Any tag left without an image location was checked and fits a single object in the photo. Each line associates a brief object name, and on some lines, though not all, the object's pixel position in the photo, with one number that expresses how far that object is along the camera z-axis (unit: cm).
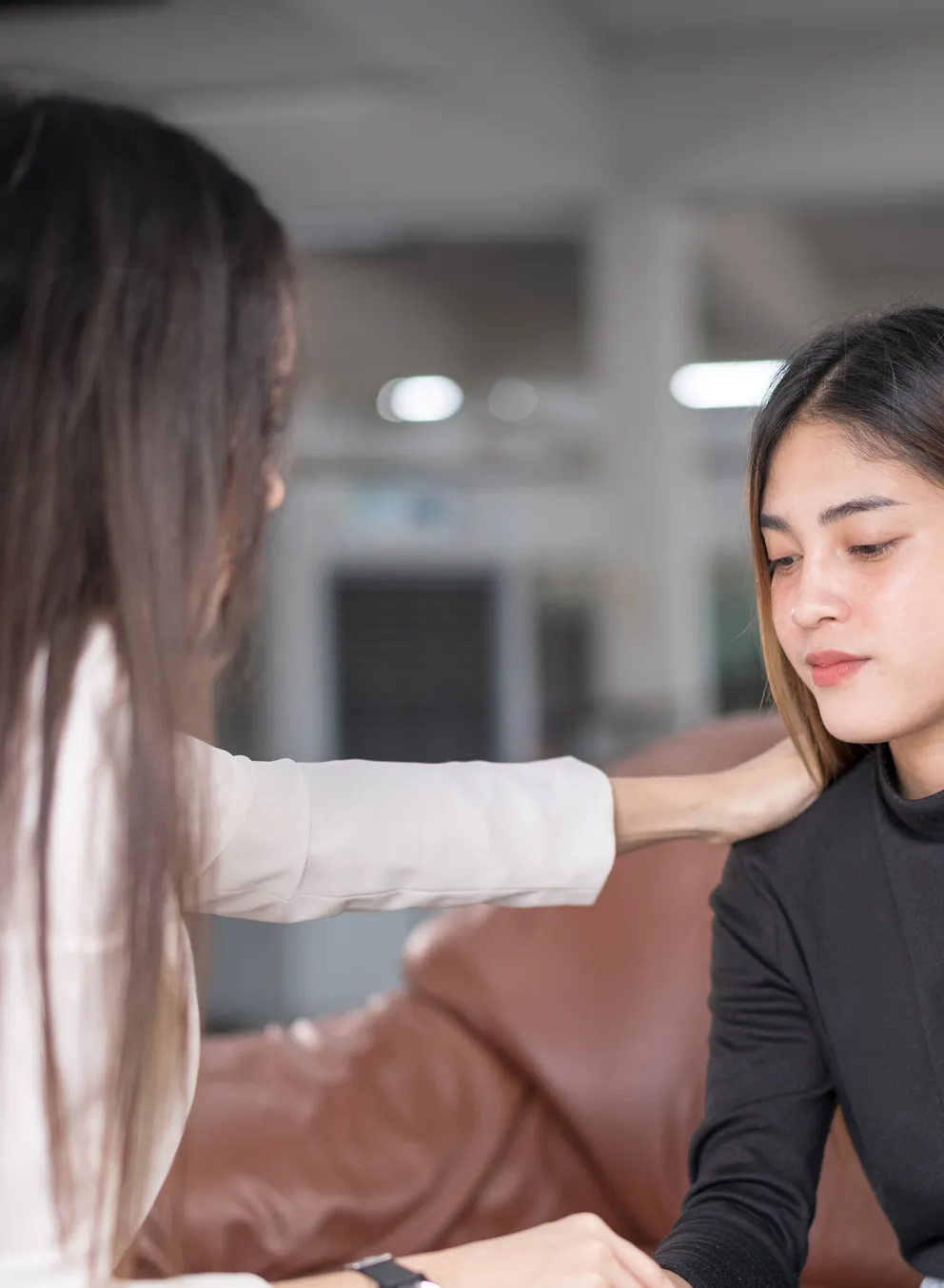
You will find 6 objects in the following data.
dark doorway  831
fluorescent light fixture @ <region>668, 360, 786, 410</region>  788
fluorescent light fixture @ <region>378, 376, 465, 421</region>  861
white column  532
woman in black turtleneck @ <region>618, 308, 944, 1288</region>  104
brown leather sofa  162
